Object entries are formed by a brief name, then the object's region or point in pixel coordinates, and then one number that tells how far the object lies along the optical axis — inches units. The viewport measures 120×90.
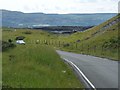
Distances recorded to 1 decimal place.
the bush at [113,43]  2190.0
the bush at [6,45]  1614.2
